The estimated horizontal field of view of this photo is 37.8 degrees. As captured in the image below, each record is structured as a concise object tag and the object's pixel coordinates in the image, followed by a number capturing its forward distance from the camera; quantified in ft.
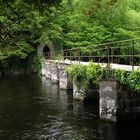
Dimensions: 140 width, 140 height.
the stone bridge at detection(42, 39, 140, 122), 29.82
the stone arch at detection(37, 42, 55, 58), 93.78
